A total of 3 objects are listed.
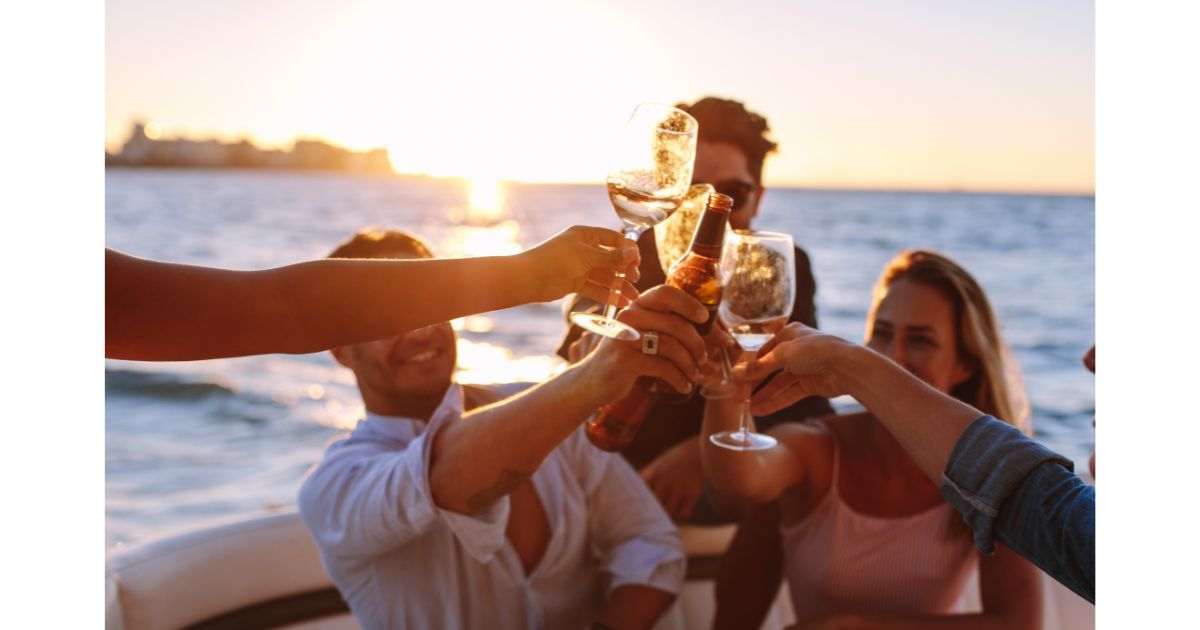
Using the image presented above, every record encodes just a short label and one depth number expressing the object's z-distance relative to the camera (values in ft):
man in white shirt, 6.59
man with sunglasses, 10.23
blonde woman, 8.44
